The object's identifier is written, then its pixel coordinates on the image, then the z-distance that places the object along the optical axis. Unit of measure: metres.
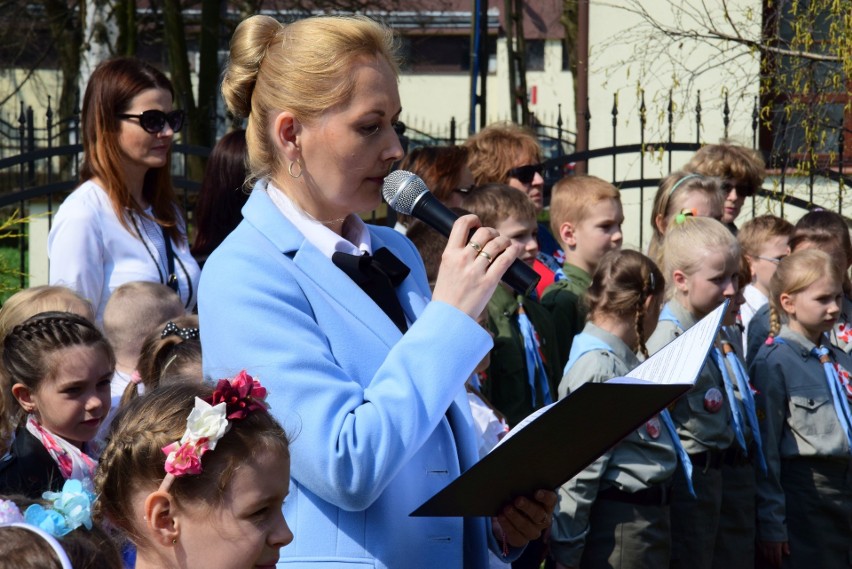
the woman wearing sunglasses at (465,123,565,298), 6.30
